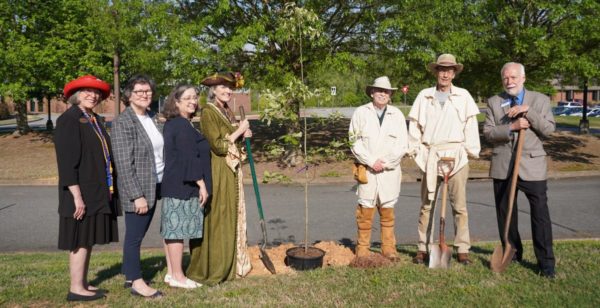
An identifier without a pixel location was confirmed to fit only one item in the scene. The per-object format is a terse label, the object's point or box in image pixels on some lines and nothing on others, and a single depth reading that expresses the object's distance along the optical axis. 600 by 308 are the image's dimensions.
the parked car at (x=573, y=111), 41.50
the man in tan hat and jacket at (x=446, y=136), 4.92
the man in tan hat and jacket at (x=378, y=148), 5.04
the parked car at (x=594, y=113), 40.44
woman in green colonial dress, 4.52
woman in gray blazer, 4.02
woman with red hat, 3.83
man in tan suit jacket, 4.52
